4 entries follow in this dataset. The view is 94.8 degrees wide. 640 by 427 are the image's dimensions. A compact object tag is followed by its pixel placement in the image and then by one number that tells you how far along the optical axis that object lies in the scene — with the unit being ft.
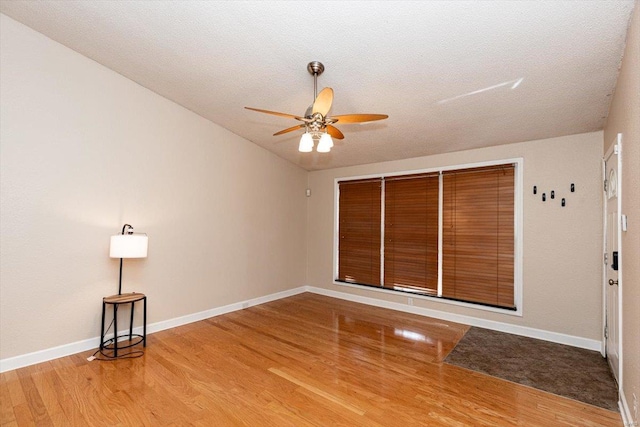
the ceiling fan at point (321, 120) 7.59
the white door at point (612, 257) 8.06
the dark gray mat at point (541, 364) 8.32
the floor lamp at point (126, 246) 10.23
